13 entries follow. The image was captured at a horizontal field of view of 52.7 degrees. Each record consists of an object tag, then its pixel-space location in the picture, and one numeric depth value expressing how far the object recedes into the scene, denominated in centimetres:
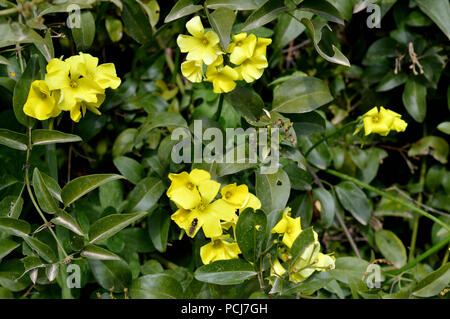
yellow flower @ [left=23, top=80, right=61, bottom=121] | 84
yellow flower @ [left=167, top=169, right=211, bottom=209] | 82
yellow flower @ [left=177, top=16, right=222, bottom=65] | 87
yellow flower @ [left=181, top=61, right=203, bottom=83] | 91
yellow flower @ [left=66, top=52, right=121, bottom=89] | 83
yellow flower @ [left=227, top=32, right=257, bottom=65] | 87
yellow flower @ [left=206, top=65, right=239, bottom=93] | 89
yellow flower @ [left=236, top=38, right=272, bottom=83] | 91
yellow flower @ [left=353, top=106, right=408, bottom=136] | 96
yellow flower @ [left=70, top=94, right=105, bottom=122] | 85
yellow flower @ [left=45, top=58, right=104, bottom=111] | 81
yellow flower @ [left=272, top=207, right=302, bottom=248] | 87
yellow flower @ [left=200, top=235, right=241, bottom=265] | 89
